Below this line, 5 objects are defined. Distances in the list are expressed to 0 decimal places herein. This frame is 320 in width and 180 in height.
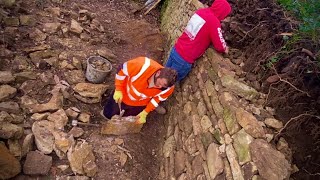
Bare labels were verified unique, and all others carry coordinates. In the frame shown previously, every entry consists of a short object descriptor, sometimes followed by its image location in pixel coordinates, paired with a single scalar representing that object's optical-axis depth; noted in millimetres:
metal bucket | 3749
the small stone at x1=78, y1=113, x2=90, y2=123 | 3321
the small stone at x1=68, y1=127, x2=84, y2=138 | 3084
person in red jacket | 2910
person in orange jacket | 2862
